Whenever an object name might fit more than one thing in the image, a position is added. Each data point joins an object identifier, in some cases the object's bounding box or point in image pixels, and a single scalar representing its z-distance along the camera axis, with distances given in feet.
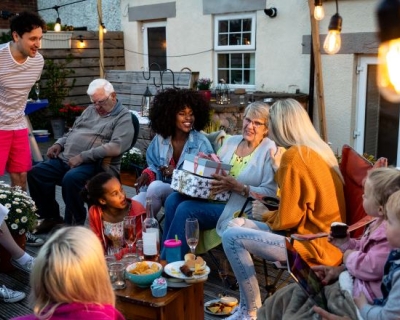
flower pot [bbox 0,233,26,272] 11.99
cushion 9.40
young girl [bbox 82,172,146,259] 10.51
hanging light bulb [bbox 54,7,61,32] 28.35
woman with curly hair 12.67
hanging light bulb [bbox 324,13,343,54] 12.74
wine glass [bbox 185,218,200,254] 9.05
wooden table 7.70
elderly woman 10.80
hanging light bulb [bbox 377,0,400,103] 4.50
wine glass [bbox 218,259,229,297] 11.18
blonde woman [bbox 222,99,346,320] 8.78
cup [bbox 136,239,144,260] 9.43
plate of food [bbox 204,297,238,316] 10.04
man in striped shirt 12.98
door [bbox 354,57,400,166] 19.63
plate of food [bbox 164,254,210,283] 8.11
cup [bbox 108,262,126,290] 8.18
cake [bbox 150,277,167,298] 7.77
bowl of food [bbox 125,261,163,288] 8.02
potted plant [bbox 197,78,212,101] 22.86
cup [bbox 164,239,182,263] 8.98
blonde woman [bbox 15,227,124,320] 5.01
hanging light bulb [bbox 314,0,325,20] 14.72
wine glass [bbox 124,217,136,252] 9.42
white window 23.70
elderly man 13.71
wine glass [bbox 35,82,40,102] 24.61
